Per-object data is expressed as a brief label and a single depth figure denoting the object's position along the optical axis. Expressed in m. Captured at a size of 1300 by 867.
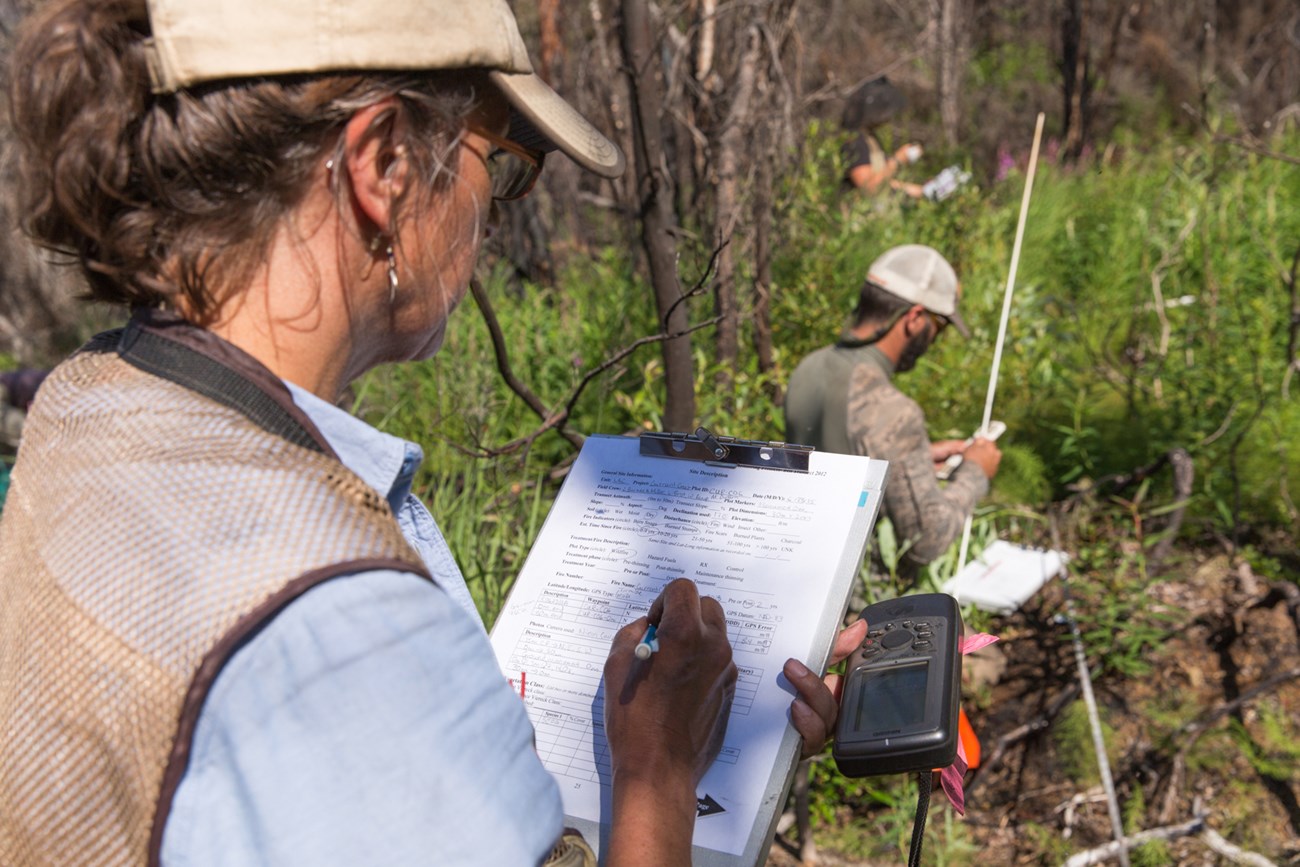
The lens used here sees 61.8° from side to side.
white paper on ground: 3.56
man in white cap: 3.32
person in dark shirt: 6.27
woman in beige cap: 0.78
